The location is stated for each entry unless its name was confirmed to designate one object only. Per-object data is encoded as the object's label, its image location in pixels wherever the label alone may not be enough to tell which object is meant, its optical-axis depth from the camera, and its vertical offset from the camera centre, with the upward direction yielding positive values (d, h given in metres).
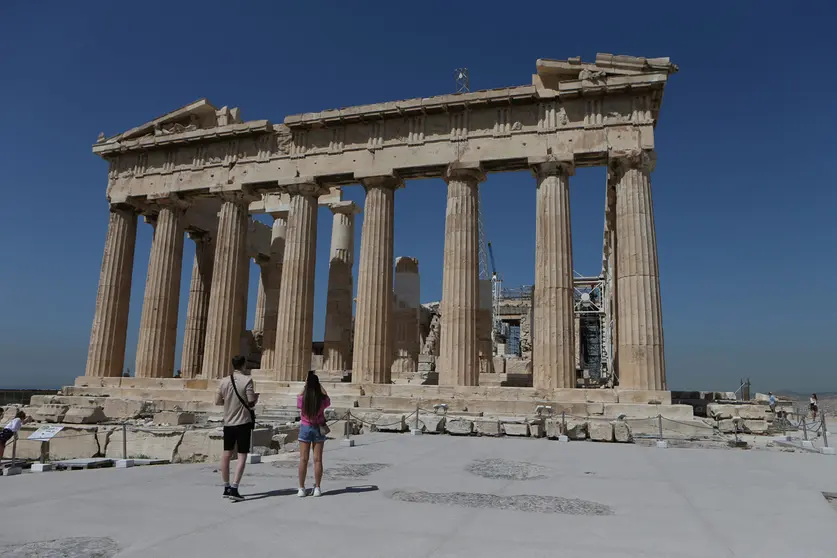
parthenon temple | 19.53 +5.74
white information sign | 9.38 -1.27
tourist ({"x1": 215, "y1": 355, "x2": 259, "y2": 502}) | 6.64 -0.56
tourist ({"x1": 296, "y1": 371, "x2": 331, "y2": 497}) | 6.54 -0.66
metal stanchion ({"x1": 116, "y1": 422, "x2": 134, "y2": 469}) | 8.89 -1.62
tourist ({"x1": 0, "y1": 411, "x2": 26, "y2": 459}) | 10.45 -1.38
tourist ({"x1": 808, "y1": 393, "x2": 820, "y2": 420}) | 24.83 -1.25
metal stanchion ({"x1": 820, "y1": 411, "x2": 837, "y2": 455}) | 11.37 -1.44
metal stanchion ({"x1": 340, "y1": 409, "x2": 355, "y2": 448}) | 11.34 -1.54
